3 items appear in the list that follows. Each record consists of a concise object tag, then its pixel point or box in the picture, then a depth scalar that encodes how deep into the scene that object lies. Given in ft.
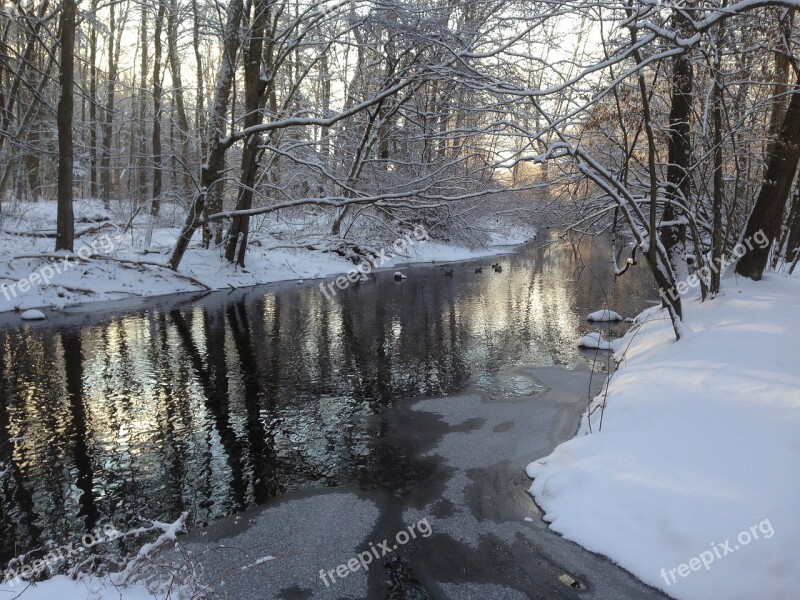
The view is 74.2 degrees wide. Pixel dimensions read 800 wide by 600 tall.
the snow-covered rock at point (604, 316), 48.24
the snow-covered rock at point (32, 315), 46.68
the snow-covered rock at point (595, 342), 39.37
